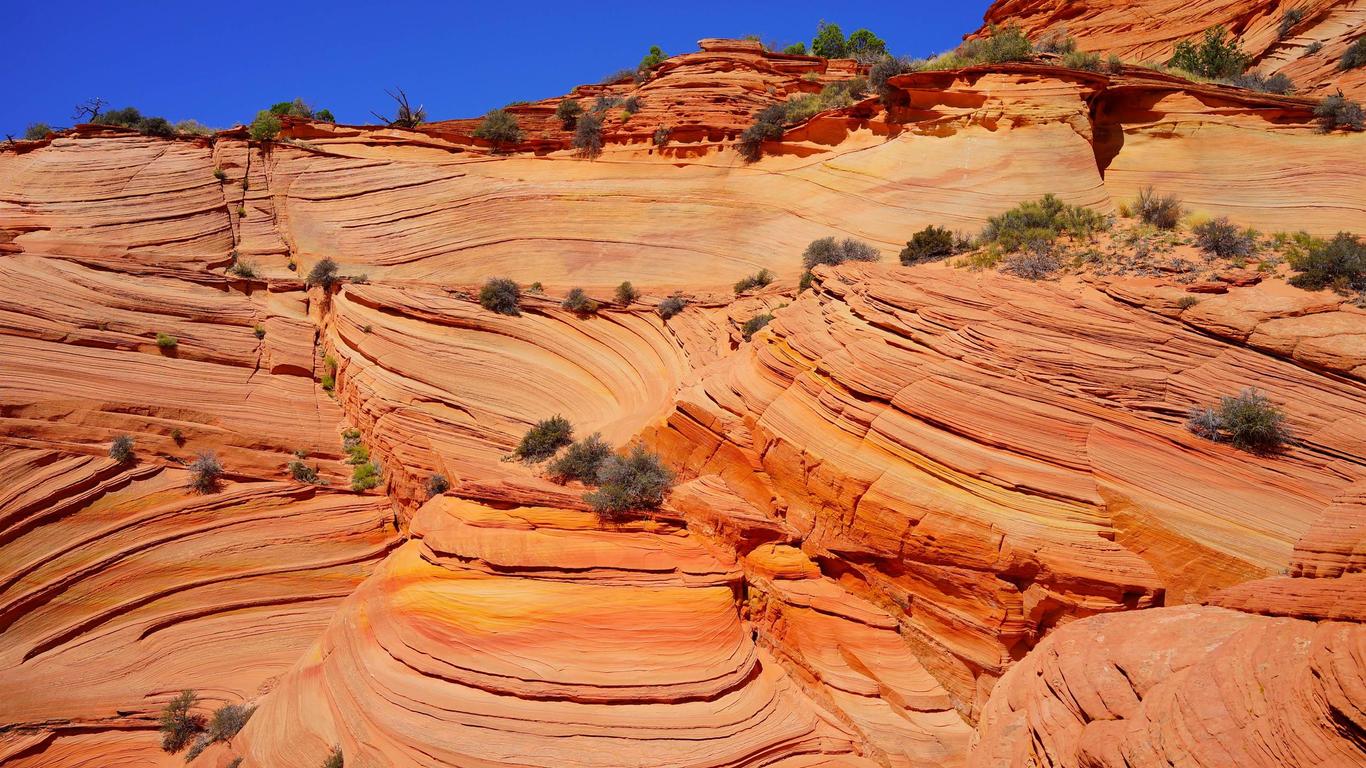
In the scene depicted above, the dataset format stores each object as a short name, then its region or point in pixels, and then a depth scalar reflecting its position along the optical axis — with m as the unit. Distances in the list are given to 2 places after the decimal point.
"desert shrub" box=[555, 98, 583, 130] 25.97
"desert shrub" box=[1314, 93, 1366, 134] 15.28
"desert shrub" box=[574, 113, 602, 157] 24.12
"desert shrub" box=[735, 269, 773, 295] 17.52
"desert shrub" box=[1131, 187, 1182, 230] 13.97
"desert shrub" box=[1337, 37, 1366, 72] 18.28
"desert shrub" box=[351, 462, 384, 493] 15.53
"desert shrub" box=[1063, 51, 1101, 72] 19.00
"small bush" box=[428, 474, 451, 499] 14.17
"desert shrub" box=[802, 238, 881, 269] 16.53
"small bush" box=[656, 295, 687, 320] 17.39
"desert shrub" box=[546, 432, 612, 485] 13.37
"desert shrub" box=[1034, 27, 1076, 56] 23.11
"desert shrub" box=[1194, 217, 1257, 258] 12.16
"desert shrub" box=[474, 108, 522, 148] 24.69
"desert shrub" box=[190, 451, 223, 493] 14.19
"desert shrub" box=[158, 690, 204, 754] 11.70
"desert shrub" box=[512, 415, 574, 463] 14.59
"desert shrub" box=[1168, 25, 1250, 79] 22.91
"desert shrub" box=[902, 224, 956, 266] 15.39
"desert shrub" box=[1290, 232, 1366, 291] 10.68
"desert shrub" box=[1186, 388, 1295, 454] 8.83
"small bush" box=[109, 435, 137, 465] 13.91
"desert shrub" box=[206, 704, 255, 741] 11.48
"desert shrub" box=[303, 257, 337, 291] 19.47
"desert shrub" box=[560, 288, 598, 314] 18.06
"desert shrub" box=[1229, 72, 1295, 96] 19.17
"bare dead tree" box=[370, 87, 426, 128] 26.64
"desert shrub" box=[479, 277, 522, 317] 18.09
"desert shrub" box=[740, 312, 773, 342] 15.02
